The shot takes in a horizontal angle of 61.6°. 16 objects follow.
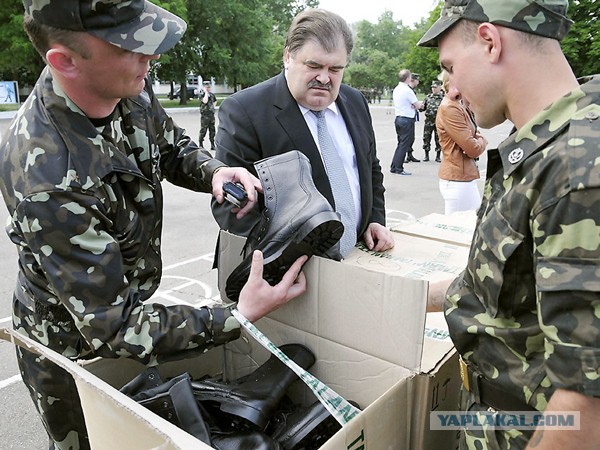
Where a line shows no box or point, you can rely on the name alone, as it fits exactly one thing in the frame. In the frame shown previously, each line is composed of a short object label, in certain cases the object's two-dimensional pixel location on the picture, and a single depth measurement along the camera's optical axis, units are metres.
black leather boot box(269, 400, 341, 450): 1.27
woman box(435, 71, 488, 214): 3.86
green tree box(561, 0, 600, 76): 24.11
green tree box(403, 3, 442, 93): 35.22
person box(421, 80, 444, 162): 10.03
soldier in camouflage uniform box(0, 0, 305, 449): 1.15
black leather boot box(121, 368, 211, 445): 1.20
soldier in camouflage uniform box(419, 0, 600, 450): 0.81
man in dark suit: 2.01
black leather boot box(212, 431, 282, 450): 1.18
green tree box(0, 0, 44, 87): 21.31
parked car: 40.53
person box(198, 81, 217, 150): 11.23
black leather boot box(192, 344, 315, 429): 1.29
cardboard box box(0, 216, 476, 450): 1.04
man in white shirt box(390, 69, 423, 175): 9.39
